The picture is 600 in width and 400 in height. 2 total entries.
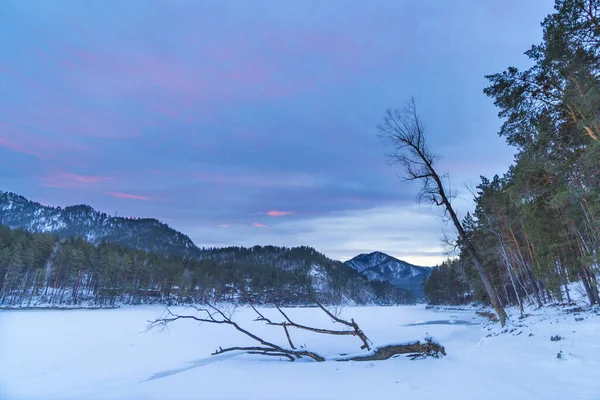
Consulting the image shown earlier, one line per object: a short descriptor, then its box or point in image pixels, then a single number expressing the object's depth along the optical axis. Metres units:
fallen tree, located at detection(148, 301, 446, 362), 8.78
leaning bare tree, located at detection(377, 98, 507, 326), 15.08
